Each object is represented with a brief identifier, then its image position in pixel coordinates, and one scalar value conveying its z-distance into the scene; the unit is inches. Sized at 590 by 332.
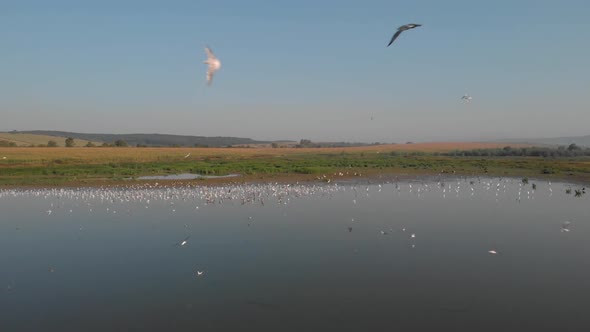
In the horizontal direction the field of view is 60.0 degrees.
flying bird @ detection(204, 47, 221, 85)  273.9
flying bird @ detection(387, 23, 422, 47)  273.3
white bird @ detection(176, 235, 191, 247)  548.9
